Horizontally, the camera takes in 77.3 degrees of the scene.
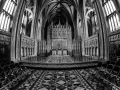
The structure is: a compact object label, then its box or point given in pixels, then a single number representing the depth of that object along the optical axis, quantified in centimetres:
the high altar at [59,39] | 2994
